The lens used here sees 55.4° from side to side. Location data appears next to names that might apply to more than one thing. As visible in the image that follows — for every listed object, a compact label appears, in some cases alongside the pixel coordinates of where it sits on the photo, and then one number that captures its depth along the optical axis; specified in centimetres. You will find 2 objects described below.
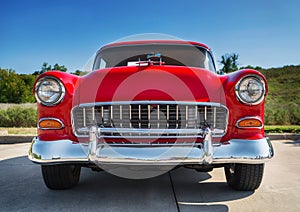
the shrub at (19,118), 940
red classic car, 204
